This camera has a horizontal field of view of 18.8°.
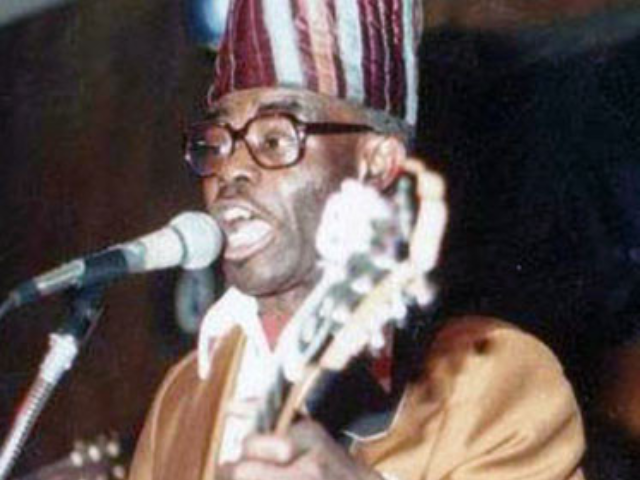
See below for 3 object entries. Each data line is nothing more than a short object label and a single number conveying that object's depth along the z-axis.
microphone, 1.39
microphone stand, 1.39
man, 1.63
